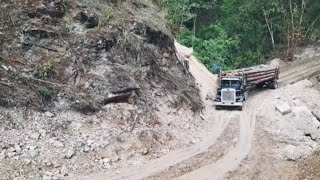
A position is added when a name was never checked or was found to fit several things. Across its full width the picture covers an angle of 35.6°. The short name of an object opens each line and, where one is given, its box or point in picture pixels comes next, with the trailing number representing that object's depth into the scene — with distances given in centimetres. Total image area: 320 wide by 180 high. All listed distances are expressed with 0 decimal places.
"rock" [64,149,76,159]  2128
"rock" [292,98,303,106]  3168
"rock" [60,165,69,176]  2052
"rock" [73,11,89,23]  2653
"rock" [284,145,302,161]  2414
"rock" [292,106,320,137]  2738
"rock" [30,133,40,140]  2142
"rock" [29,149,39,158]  2077
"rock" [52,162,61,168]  2073
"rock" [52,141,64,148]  2156
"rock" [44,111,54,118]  2262
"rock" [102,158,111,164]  2163
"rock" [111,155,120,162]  2194
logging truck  3072
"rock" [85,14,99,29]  2664
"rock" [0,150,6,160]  2024
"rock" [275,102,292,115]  2942
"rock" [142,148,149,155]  2284
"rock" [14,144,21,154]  2067
